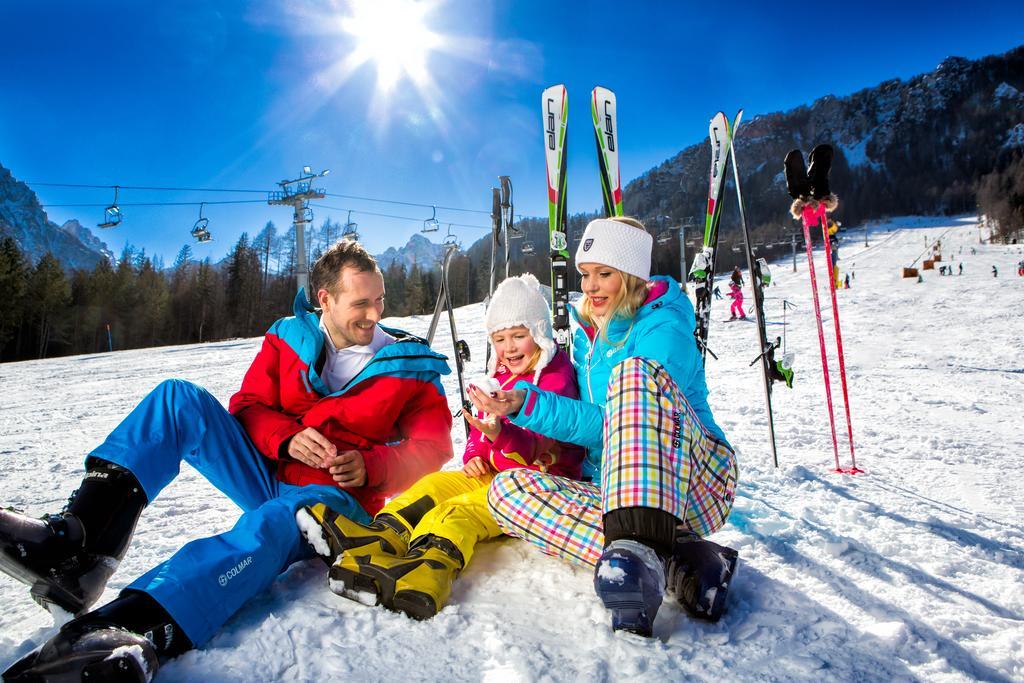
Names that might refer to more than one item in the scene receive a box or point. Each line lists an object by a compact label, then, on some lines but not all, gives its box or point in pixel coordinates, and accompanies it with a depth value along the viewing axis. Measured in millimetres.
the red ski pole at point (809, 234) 3275
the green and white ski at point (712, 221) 5469
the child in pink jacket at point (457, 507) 1486
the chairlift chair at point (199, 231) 22891
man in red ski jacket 1209
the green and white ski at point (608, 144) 5523
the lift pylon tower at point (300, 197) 23656
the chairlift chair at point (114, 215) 20406
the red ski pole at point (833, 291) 3133
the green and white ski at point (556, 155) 5590
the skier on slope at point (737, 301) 15828
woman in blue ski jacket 1364
